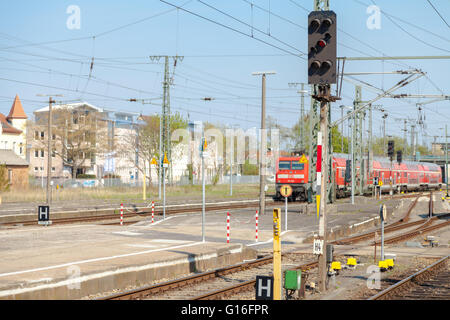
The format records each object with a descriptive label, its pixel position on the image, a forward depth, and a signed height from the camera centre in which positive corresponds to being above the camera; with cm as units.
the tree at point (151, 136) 6829 +434
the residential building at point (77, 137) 8012 +472
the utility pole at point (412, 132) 9106 +626
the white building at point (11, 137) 9468 +564
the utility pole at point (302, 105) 6009 +670
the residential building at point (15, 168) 6014 +43
